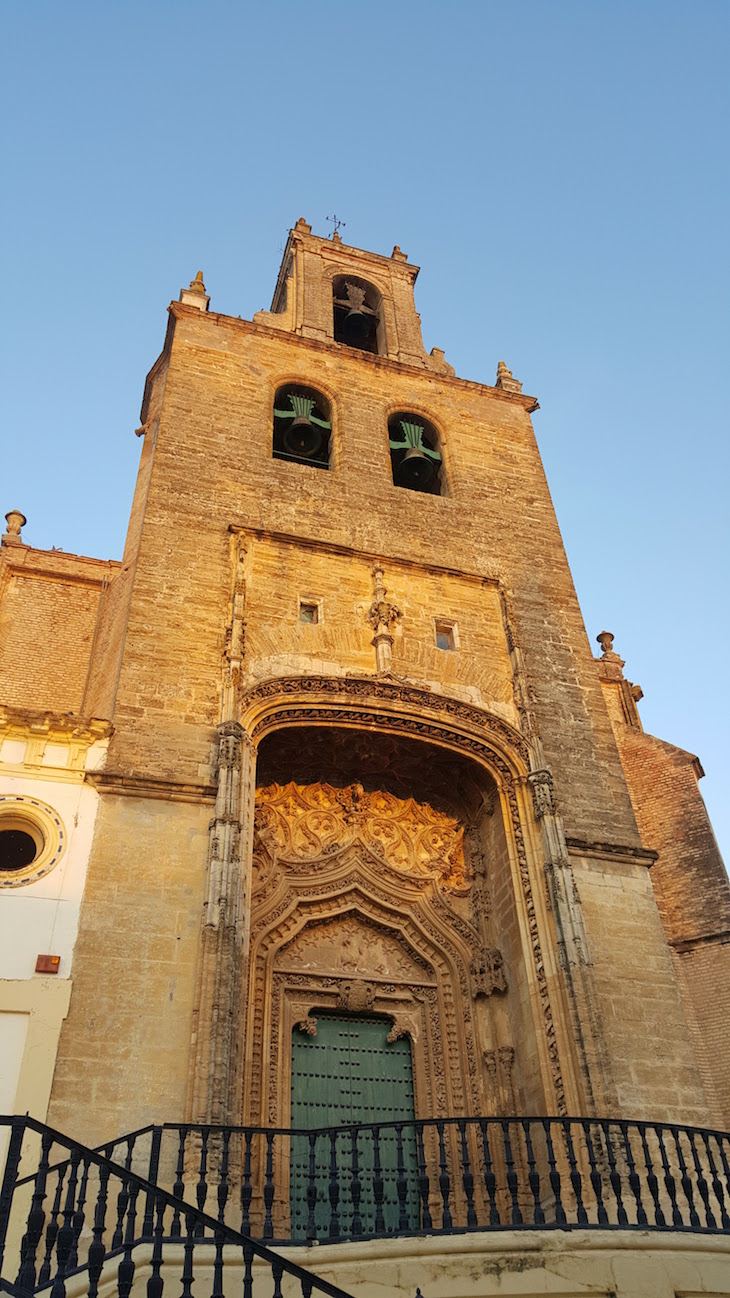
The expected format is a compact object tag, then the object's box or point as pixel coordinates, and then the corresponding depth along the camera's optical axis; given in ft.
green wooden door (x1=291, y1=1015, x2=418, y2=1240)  31.96
